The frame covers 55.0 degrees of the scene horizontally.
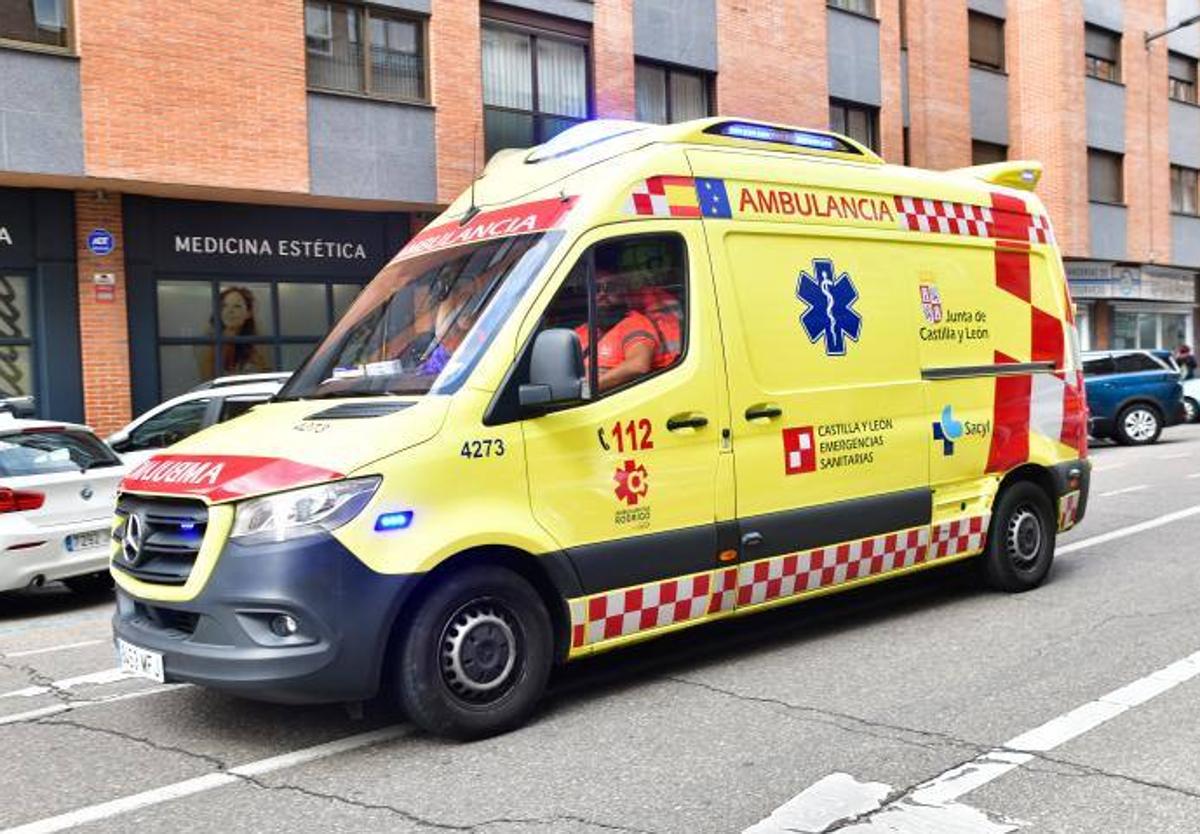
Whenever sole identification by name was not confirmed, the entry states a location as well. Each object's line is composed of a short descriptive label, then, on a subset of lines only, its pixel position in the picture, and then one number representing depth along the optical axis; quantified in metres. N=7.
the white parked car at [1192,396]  24.78
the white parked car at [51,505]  8.12
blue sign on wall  14.44
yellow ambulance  4.38
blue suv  20.06
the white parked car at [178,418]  10.34
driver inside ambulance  5.11
